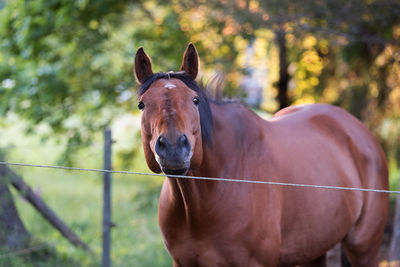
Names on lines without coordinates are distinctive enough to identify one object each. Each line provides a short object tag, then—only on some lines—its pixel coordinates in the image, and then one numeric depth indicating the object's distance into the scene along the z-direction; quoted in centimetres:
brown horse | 533
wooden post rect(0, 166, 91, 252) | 962
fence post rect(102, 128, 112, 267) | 997
